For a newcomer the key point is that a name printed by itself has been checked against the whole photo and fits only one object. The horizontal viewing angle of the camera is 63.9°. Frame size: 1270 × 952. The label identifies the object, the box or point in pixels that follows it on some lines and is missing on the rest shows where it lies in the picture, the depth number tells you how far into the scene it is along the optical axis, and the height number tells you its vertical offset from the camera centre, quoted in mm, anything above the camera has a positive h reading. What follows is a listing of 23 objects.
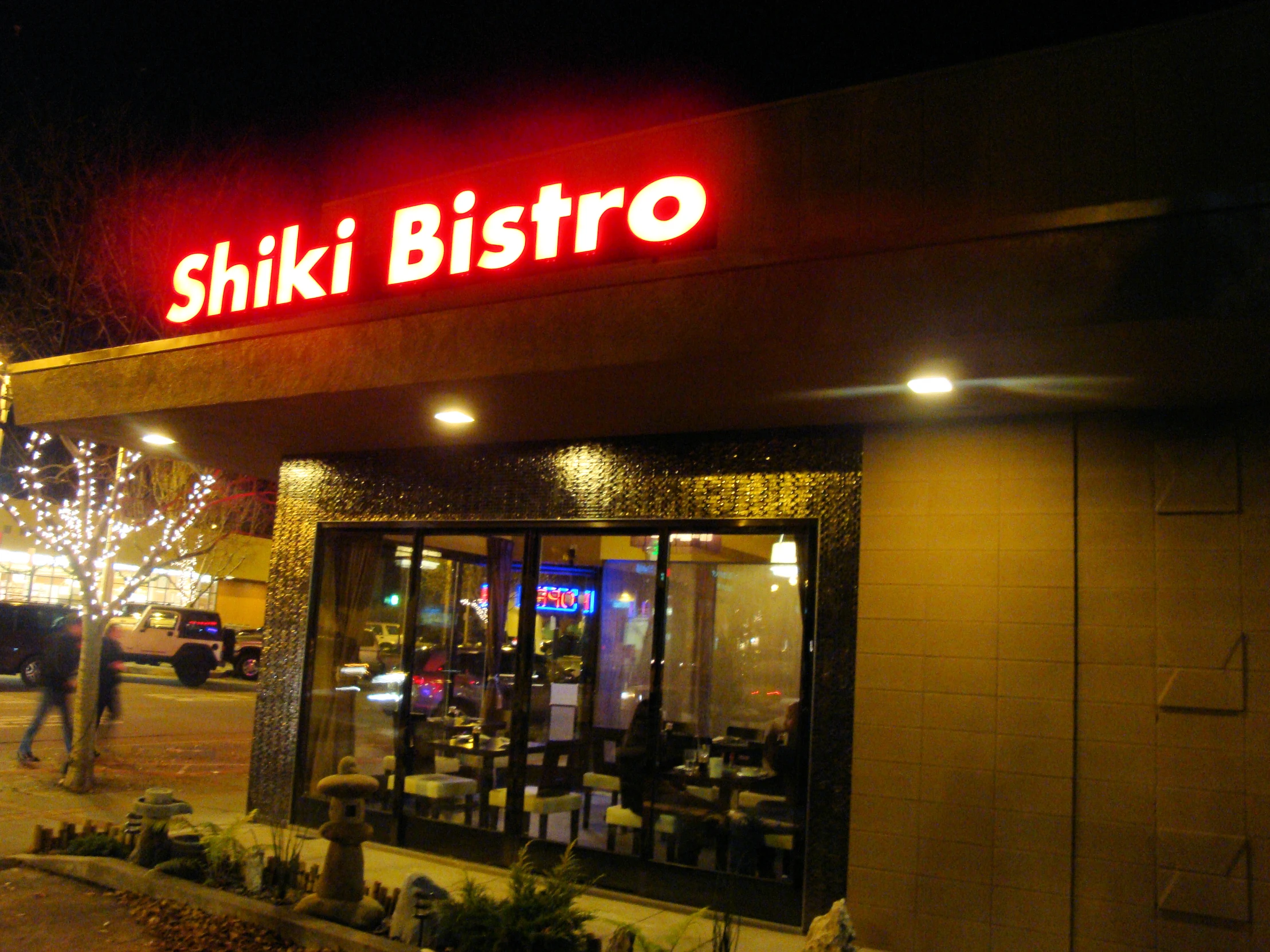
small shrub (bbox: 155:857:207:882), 7133 -1896
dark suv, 22219 -1021
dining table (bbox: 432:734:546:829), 8656 -1214
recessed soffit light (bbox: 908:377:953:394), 6078 +1515
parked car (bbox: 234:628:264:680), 31125 -1714
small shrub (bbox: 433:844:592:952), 5406 -1639
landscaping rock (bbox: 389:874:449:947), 5859 -1693
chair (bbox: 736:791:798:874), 7168 -1428
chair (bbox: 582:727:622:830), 8234 -1265
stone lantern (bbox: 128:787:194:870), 7422 -1673
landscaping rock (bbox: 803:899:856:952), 4668 -1379
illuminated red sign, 7652 +3037
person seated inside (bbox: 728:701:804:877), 7230 -1326
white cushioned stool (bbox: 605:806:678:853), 7699 -1528
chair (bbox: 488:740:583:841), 8305 -1453
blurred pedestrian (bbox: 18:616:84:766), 11711 -1007
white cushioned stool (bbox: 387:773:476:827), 8805 -1541
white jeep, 27844 -1289
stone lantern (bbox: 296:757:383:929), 6312 -1605
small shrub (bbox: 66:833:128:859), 7652 -1911
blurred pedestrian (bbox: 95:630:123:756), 12445 -1041
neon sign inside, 8812 +166
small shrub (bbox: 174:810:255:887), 6988 -1773
